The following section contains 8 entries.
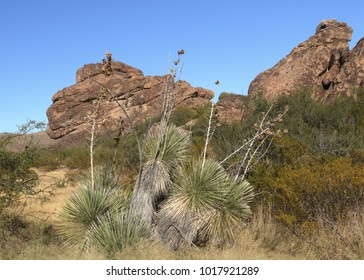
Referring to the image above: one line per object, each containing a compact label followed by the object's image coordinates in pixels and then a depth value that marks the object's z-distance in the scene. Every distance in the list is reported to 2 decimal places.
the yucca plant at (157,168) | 7.79
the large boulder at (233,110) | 23.62
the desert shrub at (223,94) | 39.75
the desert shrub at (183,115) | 31.31
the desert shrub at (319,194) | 7.78
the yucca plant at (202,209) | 7.67
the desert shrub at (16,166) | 9.81
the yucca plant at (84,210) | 7.98
